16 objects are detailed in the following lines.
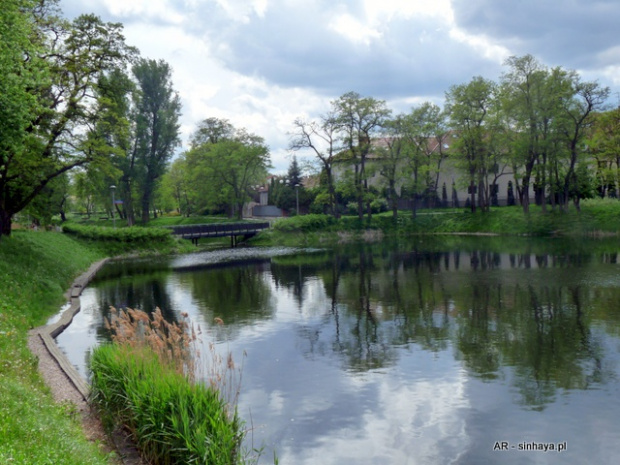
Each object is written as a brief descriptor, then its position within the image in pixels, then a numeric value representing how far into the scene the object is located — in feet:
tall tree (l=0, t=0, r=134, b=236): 89.81
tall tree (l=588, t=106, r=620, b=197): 178.50
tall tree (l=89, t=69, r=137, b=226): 100.58
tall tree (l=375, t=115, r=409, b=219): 204.44
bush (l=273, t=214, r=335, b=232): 198.80
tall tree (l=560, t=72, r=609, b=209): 167.84
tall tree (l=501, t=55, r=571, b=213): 174.19
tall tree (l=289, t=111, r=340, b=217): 204.95
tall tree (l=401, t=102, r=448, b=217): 209.87
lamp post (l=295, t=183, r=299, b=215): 267.63
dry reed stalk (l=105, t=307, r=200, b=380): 30.42
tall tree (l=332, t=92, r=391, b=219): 200.13
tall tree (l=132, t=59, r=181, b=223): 194.80
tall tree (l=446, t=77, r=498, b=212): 193.98
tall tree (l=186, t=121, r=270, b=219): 232.73
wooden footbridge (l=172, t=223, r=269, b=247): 177.27
